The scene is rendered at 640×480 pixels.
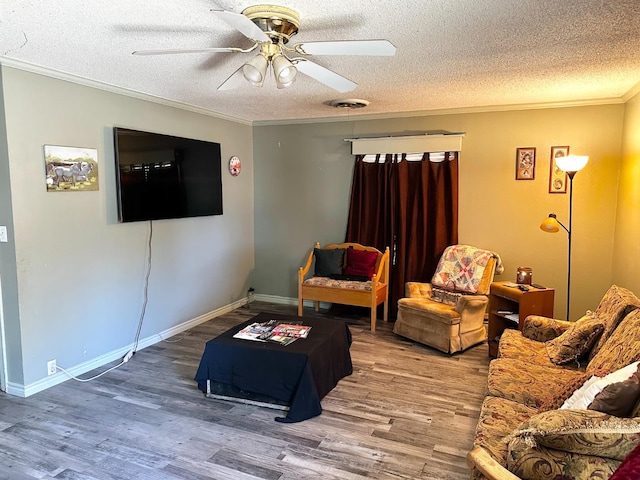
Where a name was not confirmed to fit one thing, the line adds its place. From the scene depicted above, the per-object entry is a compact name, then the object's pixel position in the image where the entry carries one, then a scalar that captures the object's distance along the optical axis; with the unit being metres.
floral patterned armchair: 3.99
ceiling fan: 2.09
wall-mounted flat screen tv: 3.76
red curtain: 4.84
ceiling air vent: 4.27
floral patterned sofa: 1.49
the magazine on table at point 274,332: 3.14
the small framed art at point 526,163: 4.51
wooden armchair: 4.67
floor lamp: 3.72
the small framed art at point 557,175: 4.39
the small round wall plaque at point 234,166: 5.30
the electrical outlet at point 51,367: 3.30
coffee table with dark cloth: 2.85
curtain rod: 4.70
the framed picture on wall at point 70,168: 3.23
